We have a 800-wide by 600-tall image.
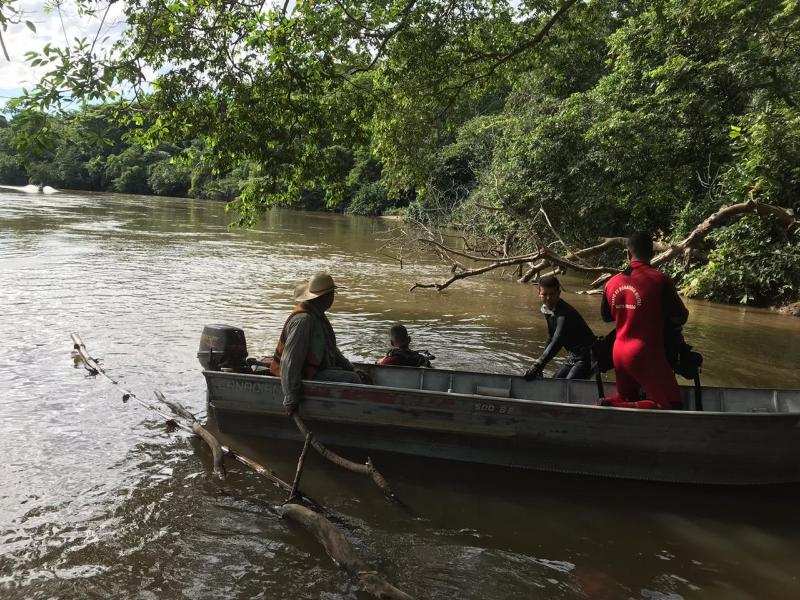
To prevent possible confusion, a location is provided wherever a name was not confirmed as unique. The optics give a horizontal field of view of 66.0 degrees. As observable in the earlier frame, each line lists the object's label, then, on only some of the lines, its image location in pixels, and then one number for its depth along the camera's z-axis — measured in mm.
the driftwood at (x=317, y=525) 3646
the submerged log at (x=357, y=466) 4531
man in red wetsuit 4988
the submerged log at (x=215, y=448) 5312
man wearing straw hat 5414
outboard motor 6402
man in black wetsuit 6316
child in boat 7129
